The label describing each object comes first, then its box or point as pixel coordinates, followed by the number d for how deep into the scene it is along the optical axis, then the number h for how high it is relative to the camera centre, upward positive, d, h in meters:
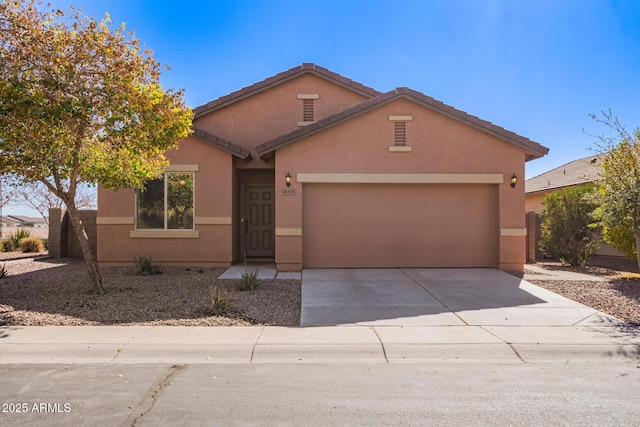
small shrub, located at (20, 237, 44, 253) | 16.67 -0.91
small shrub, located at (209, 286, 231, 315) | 7.53 -1.42
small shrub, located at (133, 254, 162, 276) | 11.28 -1.20
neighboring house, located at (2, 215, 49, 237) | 69.85 -0.06
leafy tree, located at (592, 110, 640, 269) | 10.20 +0.77
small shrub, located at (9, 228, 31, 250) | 17.27 -0.65
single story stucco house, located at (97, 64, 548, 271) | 11.85 +0.63
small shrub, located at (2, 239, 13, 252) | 17.31 -0.98
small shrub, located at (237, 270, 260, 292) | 9.23 -1.30
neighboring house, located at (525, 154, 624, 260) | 16.75 +1.71
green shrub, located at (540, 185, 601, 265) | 13.34 -0.29
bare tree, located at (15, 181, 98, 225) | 26.20 +1.29
